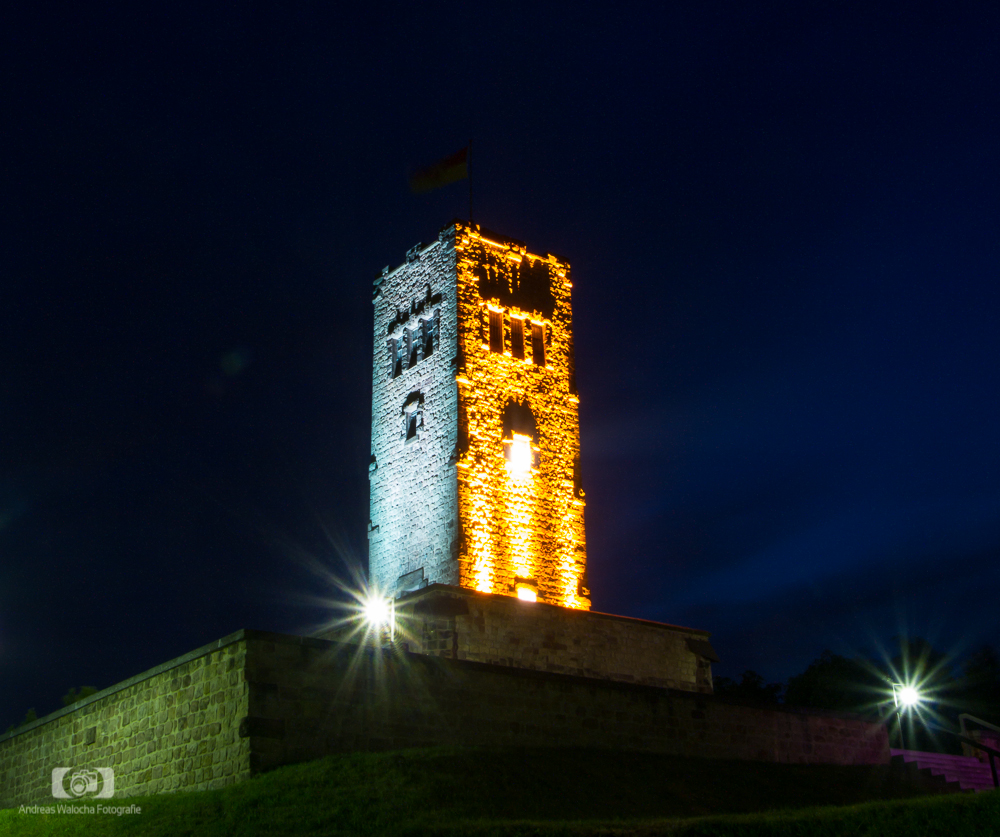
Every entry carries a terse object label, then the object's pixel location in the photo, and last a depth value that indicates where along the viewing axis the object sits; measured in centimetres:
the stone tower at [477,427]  3067
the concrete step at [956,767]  2330
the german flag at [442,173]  3475
